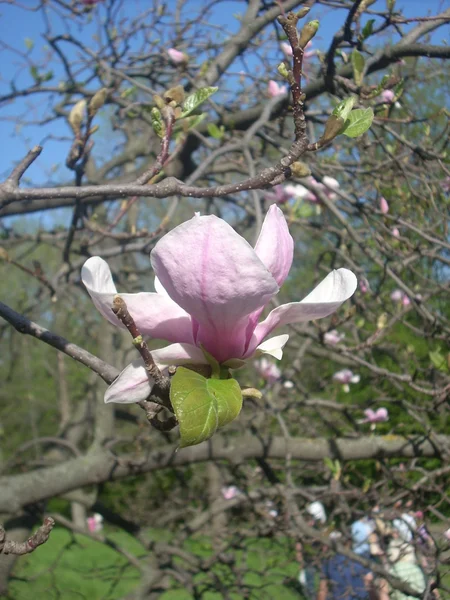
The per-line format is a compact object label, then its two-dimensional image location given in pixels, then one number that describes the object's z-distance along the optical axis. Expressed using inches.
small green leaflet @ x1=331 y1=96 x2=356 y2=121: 32.2
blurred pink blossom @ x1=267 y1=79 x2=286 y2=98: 95.8
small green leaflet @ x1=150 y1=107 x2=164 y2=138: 36.7
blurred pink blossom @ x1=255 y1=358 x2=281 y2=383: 128.9
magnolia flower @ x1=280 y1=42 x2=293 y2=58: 89.4
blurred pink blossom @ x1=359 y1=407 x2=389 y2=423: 116.2
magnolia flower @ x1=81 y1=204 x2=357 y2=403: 23.1
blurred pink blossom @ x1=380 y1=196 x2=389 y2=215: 77.8
